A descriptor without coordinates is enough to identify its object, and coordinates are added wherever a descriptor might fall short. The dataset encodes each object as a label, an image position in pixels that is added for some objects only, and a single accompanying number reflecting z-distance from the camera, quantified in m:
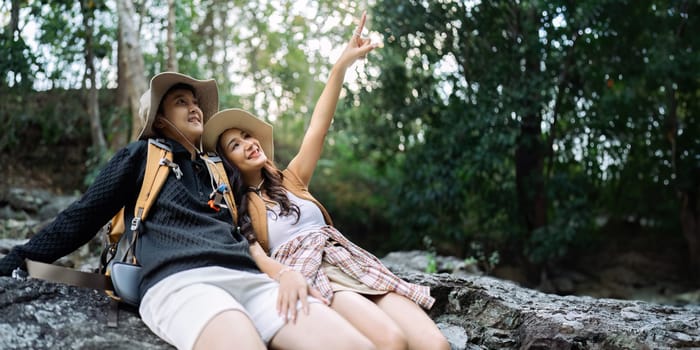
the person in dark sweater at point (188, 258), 2.04
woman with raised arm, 2.32
